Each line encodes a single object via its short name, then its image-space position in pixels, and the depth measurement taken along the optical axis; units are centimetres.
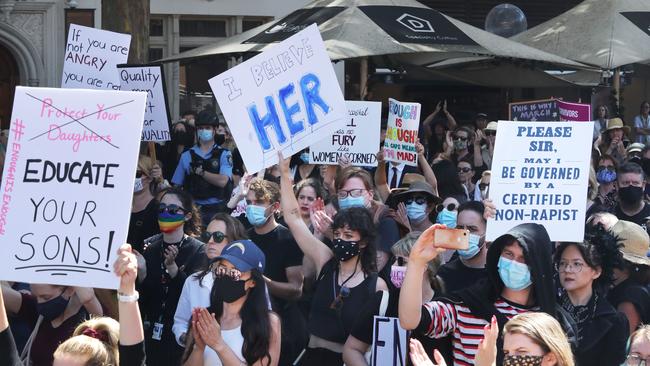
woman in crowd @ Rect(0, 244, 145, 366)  851
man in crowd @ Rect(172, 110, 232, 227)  1835
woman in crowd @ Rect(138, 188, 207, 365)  1247
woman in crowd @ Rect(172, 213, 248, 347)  1140
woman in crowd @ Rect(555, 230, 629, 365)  1051
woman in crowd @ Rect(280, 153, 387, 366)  1101
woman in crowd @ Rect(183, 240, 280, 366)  983
